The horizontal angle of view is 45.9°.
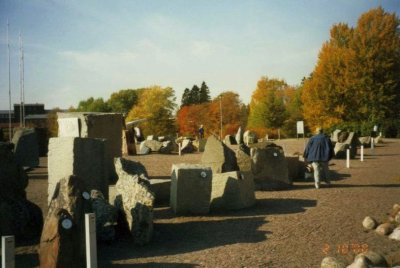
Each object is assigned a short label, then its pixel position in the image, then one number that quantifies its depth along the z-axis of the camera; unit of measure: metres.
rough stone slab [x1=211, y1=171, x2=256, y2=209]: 10.92
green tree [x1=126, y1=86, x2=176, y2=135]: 66.88
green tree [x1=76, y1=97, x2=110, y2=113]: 83.93
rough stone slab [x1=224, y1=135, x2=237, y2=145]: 37.83
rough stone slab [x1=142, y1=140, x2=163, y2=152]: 29.66
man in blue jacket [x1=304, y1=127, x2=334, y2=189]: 13.85
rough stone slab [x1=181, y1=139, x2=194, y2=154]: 30.85
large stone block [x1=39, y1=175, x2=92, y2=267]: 6.21
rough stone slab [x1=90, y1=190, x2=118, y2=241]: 8.20
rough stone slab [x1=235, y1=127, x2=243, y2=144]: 37.54
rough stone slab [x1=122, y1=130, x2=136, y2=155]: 27.47
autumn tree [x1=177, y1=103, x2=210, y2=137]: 69.50
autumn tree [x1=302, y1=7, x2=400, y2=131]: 41.56
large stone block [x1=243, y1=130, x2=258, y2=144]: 39.35
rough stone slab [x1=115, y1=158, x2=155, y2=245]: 8.08
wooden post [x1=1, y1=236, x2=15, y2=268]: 5.01
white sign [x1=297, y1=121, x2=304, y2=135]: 28.18
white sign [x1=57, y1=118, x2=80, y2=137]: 15.72
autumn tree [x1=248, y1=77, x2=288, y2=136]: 60.28
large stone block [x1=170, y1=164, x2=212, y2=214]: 10.28
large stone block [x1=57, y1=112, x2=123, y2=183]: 15.57
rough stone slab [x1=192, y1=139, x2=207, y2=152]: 31.91
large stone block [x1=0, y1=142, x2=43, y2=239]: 8.27
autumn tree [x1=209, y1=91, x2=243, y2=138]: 68.88
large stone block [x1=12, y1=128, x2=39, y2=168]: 20.39
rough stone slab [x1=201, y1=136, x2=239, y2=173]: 13.90
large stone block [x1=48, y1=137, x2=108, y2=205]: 11.03
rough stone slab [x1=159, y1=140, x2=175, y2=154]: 29.25
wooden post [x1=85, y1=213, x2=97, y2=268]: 5.71
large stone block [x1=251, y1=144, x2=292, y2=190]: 14.08
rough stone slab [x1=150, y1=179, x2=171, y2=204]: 11.78
